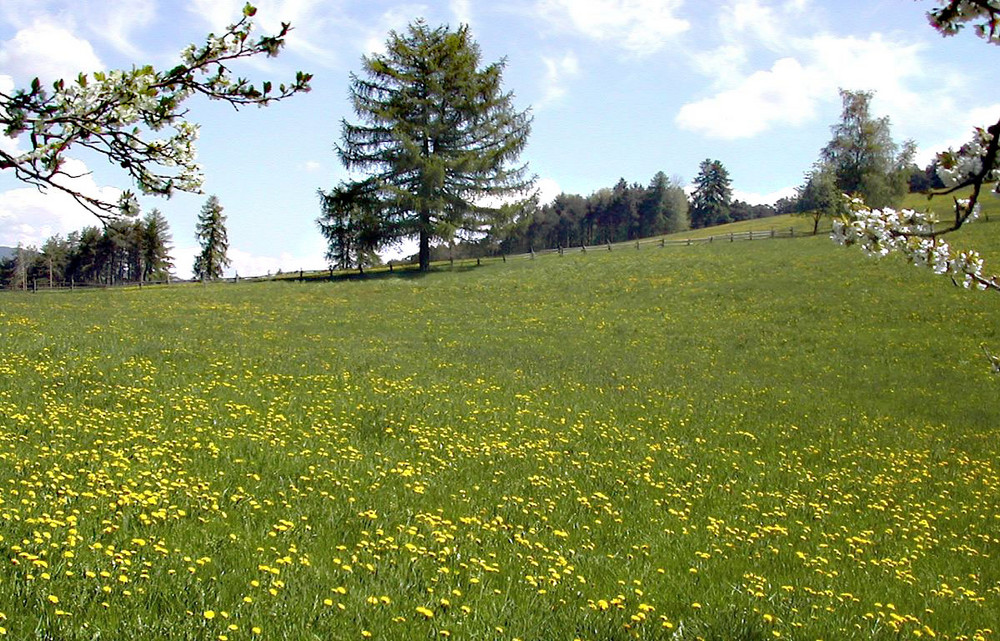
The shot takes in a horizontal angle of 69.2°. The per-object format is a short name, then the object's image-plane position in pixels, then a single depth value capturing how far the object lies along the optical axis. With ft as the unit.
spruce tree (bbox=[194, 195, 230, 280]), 263.29
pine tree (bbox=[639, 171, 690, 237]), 369.50
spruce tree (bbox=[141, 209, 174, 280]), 272.10
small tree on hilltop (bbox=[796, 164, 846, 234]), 195.31
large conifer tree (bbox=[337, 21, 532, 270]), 161.48
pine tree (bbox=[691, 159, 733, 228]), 415.03
